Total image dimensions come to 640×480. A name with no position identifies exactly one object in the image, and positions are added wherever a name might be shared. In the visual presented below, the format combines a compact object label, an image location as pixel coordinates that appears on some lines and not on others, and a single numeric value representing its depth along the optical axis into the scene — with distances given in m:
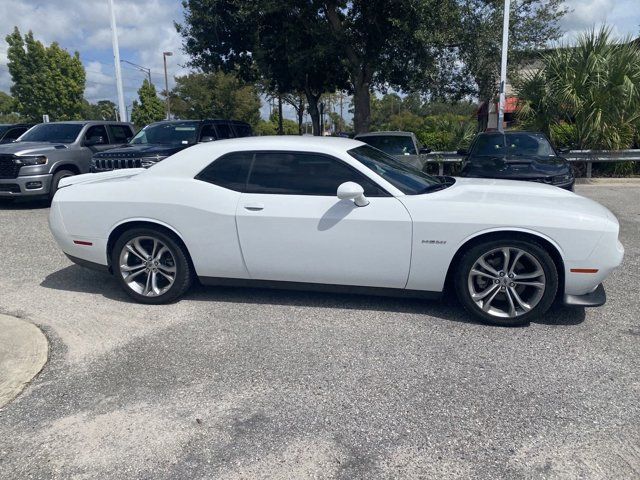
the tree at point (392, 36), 13.07
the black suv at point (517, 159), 8.34
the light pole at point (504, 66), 13.12
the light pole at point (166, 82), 43.82
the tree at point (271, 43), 14.54
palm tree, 13.26
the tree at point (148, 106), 50.12
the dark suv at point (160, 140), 9.38
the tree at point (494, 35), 15.02
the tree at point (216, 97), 39.47
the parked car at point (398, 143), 10.50
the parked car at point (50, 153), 9.73
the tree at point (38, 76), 34.75
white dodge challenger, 3.99
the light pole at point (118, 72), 17.34
